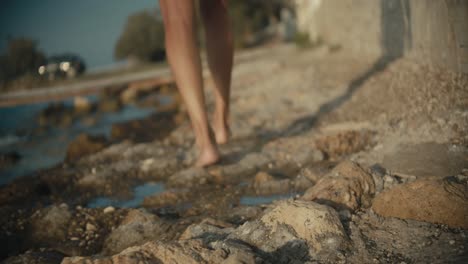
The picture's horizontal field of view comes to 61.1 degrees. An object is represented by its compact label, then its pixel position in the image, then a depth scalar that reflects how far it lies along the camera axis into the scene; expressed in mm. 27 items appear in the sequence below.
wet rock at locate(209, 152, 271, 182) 1871
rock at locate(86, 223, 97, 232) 1504
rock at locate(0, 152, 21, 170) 2983
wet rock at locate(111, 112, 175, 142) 3152
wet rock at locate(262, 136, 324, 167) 1954
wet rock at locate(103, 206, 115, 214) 1621
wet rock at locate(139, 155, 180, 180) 2104
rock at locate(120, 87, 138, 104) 6027
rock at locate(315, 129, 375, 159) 1945
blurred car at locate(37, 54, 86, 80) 15285
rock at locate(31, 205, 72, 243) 1496
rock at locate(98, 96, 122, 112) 5449
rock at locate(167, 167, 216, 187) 1856
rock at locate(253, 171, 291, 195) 1625
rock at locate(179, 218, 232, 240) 1185
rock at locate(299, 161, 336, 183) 1659
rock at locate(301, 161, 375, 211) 1242
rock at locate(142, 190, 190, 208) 1674
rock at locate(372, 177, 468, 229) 1041
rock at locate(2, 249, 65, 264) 1271
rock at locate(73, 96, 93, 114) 5723
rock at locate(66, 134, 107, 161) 2752
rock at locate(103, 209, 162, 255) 1347
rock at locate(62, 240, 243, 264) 963
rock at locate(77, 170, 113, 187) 2047
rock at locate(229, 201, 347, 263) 1024
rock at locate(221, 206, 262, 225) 1362
